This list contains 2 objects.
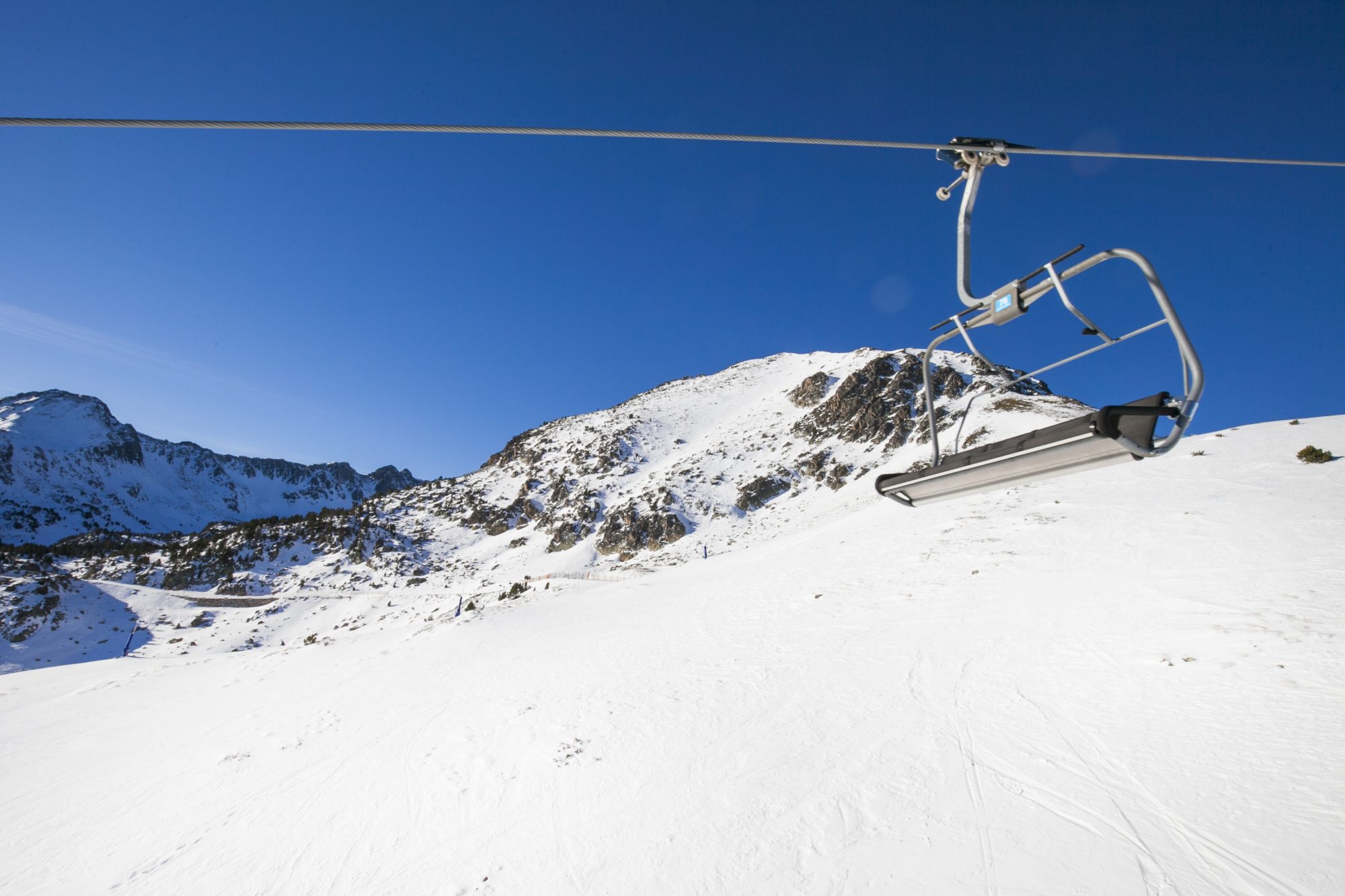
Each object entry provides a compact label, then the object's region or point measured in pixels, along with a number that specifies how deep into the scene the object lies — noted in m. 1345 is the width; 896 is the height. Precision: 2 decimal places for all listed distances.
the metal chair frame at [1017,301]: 2.98
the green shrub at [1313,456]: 17.19
